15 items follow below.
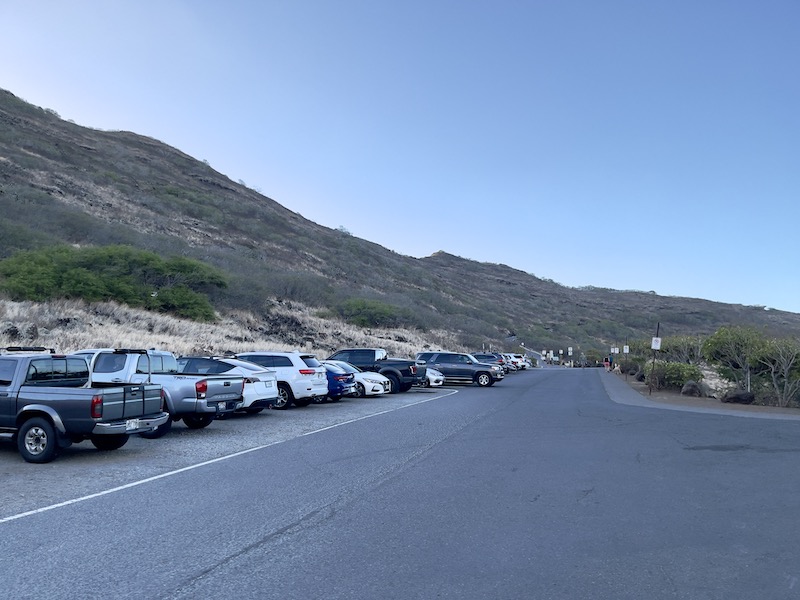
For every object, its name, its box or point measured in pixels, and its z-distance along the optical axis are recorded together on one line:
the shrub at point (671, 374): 33.08
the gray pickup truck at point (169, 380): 14.76
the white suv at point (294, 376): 21.17
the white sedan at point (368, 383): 26.67
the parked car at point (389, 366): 29.72
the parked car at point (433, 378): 32.97
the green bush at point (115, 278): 36.72
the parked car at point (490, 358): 45.78
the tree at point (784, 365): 26.59
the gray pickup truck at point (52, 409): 10.93
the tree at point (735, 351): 28.44
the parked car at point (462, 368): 35.47
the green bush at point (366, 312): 62.72
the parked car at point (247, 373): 17.61
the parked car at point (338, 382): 23.64
